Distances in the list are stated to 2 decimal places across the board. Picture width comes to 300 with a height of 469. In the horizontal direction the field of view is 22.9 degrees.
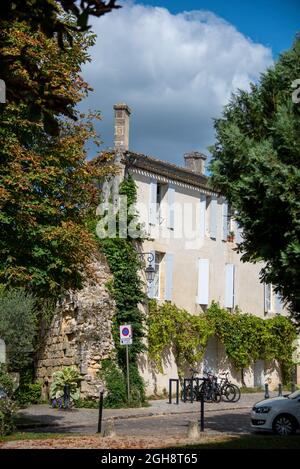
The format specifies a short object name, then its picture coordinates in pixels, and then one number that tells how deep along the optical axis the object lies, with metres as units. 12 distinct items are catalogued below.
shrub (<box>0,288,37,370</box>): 22.66
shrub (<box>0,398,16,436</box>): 14.59
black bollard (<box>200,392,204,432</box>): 15.67
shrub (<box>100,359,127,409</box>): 22.72
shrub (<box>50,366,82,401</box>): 22.70
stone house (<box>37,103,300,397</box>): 23.84
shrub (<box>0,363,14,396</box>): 16.04
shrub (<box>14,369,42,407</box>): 23.97
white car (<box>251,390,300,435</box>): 16.31
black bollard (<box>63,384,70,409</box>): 21.98
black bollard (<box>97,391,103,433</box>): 15.11
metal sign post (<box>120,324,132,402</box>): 21.64
